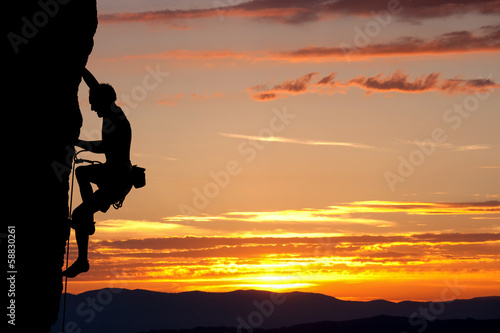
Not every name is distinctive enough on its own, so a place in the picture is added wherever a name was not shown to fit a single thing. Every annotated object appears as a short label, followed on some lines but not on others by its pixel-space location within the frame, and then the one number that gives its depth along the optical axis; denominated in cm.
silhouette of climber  1527
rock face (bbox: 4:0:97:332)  1372
